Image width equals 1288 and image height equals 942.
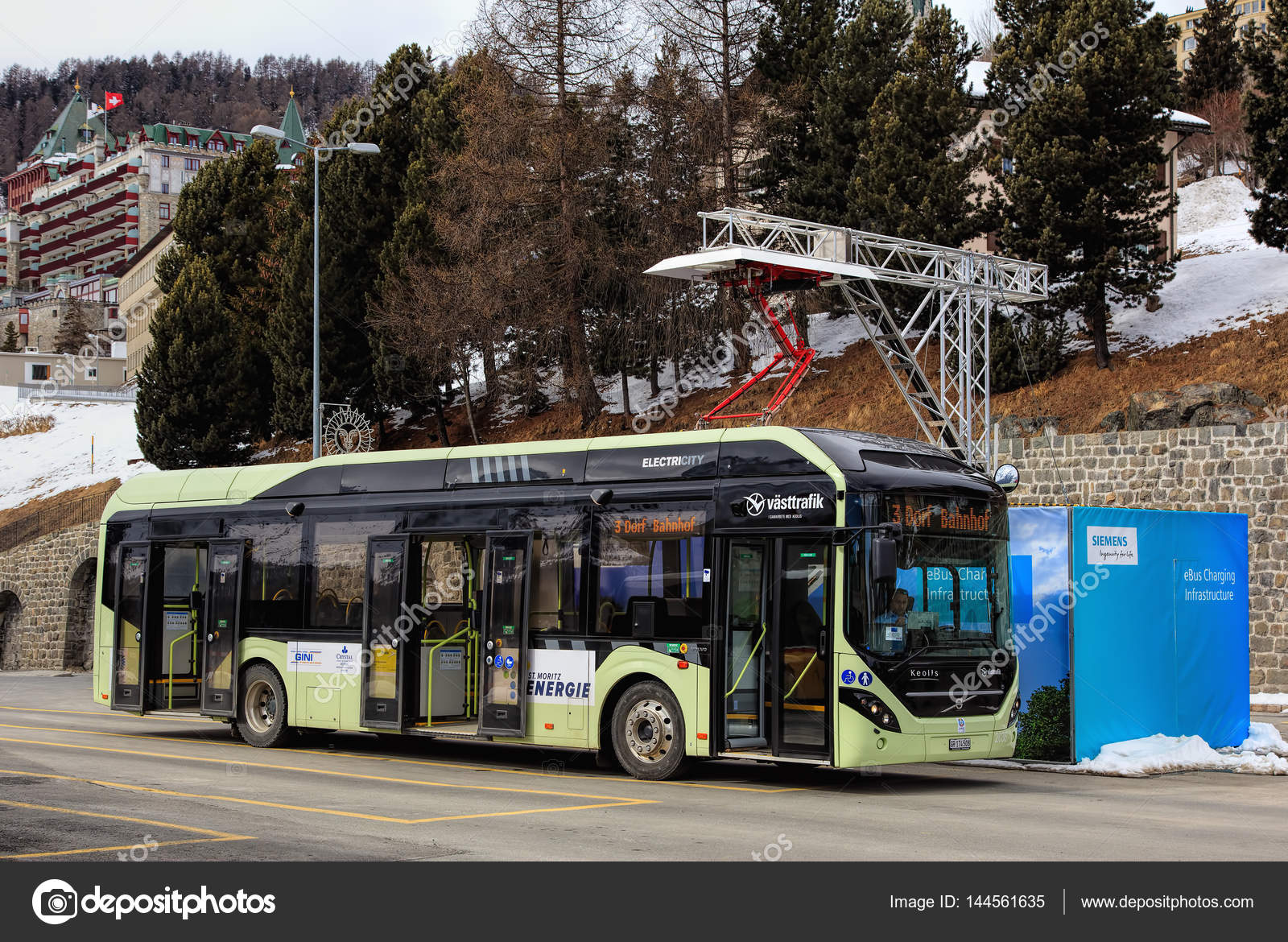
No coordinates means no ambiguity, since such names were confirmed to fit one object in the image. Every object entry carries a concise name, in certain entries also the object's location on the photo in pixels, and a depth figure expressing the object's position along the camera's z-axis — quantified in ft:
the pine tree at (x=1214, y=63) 241.55
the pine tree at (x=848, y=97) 123.95
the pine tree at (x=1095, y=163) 100.81
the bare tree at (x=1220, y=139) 218.79
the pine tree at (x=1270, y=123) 96.68
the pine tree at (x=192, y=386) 153.58
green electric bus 40.73
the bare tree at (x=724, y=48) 125.18
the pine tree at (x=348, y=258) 146.00
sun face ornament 132.46
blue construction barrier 49.06
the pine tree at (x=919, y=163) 110.22
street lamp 87.15
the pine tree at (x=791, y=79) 130.41
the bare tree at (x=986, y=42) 221.66
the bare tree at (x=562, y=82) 118.11
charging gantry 76.89
